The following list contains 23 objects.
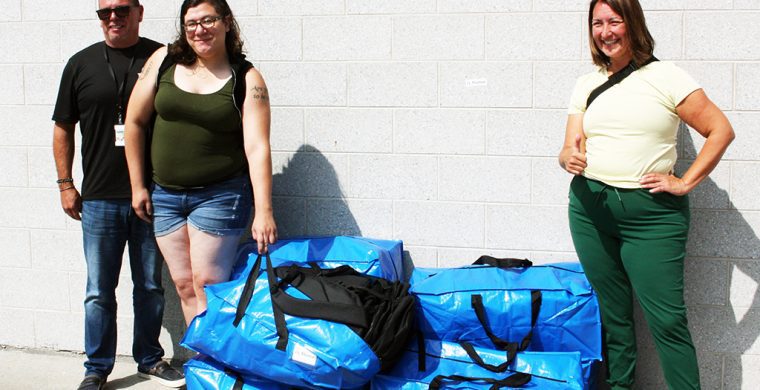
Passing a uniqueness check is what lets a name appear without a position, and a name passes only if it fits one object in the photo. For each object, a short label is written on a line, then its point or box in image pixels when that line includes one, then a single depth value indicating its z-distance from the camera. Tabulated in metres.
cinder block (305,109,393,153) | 3.82
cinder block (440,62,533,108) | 3.62
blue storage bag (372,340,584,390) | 3.14
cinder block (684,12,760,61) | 3.39
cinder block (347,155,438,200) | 3.79
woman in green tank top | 3.32
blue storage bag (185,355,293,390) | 3.32
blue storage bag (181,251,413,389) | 3.03
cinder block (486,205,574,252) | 3.68
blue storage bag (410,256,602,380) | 3.27
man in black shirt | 3.55
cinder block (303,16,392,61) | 3.76
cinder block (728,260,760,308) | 3.52
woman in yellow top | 2.95
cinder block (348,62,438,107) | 3.73
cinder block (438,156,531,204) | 3.68
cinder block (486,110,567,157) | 3.61
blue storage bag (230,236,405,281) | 3.47
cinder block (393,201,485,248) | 3.77
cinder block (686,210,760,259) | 3.50
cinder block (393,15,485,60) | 3.65
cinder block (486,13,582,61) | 3.55
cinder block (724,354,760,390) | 3.57
